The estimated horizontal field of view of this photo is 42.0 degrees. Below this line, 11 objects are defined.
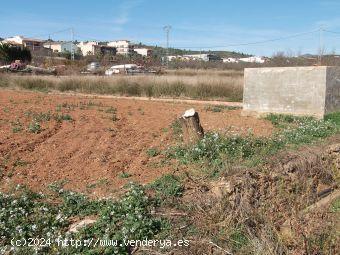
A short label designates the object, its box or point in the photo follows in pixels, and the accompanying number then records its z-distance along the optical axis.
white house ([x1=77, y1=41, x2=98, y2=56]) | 97.34
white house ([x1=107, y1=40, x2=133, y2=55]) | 107.45
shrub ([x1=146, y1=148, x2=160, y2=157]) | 6.41
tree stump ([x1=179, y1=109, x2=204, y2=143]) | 6.42
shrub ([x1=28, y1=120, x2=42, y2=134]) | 7.51
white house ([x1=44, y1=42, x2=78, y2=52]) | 101.26
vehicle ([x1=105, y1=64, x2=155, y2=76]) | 32.88
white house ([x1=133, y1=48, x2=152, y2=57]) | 102.43
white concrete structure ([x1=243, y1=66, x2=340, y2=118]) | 9.54
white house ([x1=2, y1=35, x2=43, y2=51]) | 89.15
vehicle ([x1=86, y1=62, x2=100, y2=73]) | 40.12
